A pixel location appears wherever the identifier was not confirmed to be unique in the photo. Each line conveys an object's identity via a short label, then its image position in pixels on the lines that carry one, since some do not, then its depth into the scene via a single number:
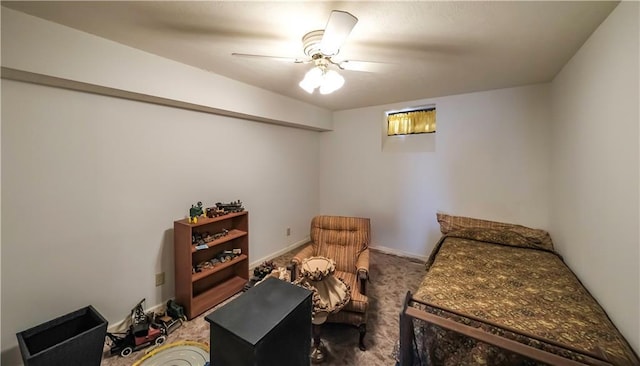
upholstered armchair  2.28
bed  1.20
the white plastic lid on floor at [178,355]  1.78
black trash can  1.45
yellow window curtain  3.58
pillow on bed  2.62
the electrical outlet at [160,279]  2.36
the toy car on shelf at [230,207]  2.76
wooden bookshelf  2.29
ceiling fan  1.39
